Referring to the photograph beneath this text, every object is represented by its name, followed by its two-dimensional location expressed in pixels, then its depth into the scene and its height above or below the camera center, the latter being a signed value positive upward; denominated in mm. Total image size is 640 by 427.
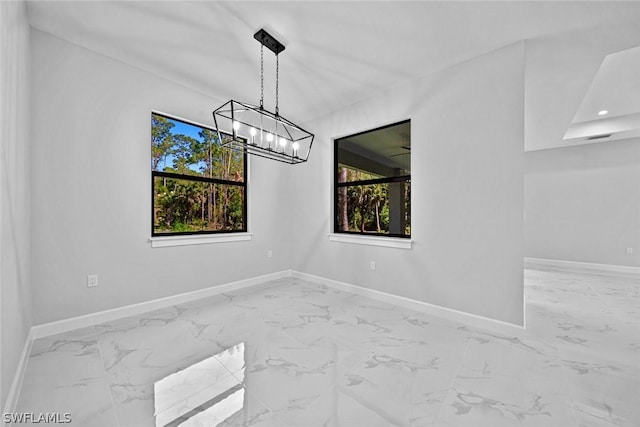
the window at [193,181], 3043 +425
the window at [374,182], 3287 +444
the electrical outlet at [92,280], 2477 -632
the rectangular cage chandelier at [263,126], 2133 +1262
